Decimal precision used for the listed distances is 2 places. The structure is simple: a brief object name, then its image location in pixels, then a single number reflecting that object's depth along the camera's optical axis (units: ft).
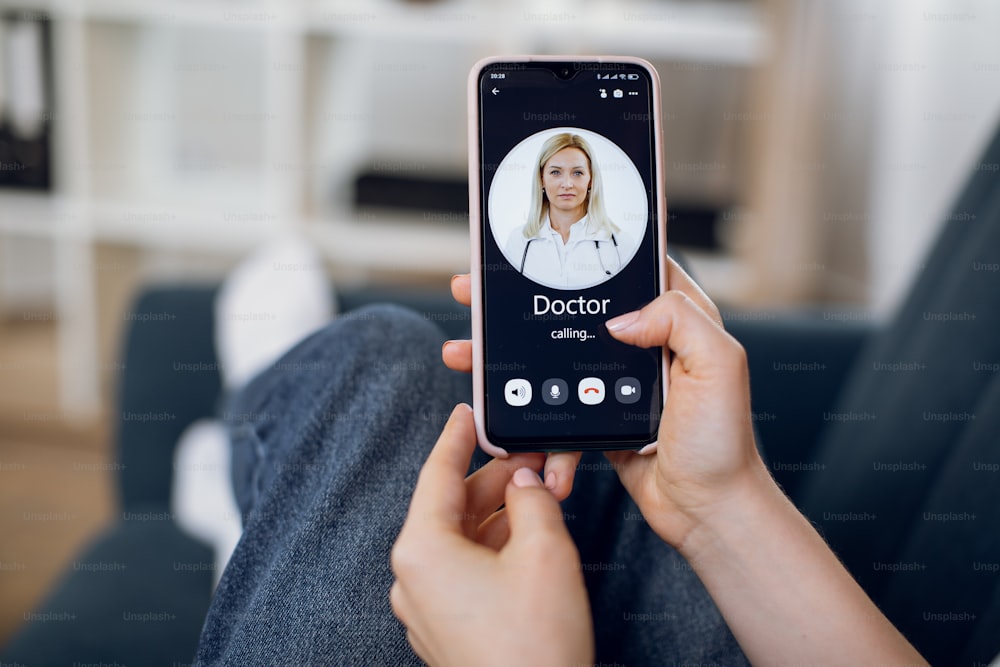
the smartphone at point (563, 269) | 1.69
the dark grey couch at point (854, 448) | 2.00
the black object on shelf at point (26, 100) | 5.94
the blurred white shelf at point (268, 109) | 5.49
